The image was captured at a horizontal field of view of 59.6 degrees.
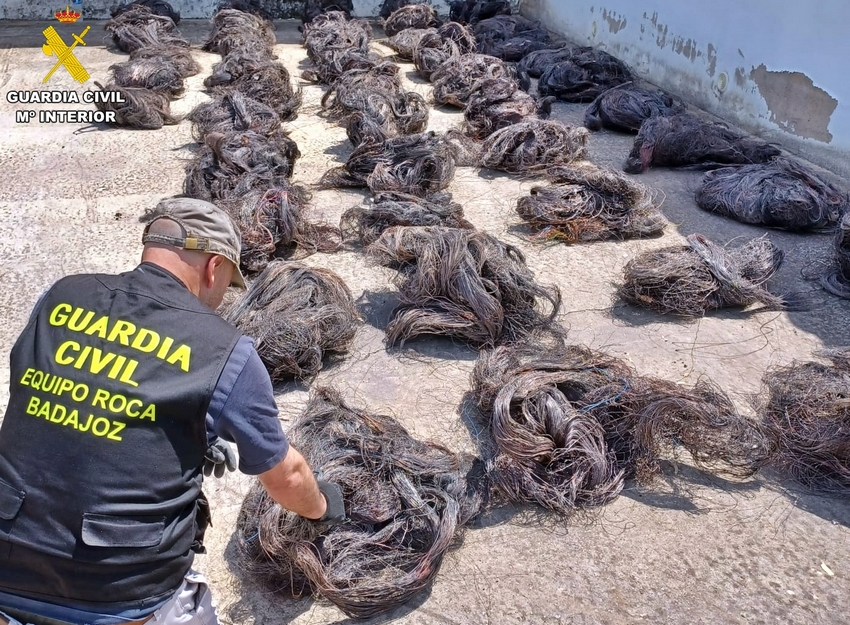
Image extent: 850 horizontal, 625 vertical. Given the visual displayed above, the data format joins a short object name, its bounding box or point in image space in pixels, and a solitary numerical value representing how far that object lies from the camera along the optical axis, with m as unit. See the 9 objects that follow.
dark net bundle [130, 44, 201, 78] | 10.48
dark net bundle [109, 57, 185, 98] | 9.41
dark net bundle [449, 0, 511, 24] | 14.28
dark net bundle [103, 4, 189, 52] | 11.75
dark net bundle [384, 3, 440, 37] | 13.37
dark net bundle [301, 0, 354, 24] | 14.24
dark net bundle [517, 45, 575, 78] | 10.95
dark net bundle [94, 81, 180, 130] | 8.34
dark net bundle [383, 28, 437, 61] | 11.88
